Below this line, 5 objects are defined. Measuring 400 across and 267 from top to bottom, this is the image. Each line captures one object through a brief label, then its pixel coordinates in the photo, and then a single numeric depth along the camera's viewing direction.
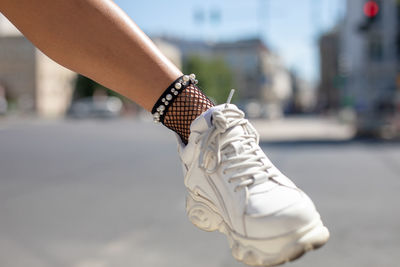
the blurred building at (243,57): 68.81
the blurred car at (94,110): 32.53
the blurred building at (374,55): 26.11
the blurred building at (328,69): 63.28
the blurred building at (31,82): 26.86
